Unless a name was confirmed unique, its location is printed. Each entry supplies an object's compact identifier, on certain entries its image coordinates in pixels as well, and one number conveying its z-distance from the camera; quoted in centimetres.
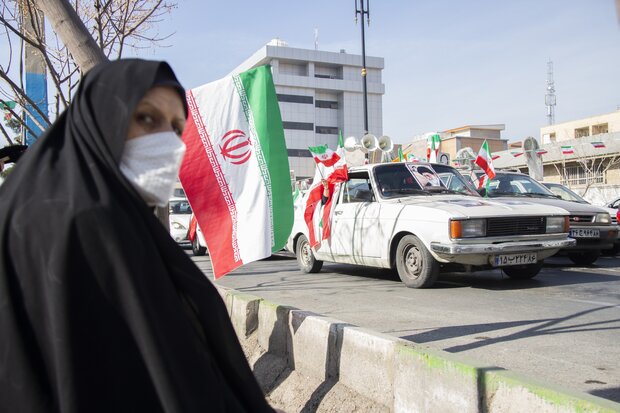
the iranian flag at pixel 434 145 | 1505
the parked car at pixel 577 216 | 980
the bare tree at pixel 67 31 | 381
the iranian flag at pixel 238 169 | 419
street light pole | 2064
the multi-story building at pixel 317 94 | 7288
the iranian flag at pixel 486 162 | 1099
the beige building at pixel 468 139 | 5163
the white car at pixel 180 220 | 1692
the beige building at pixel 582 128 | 5048
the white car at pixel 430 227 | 713
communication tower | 7762
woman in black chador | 109
